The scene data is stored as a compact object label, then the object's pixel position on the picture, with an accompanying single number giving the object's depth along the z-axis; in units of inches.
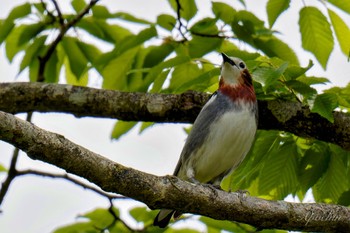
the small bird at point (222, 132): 429.1
